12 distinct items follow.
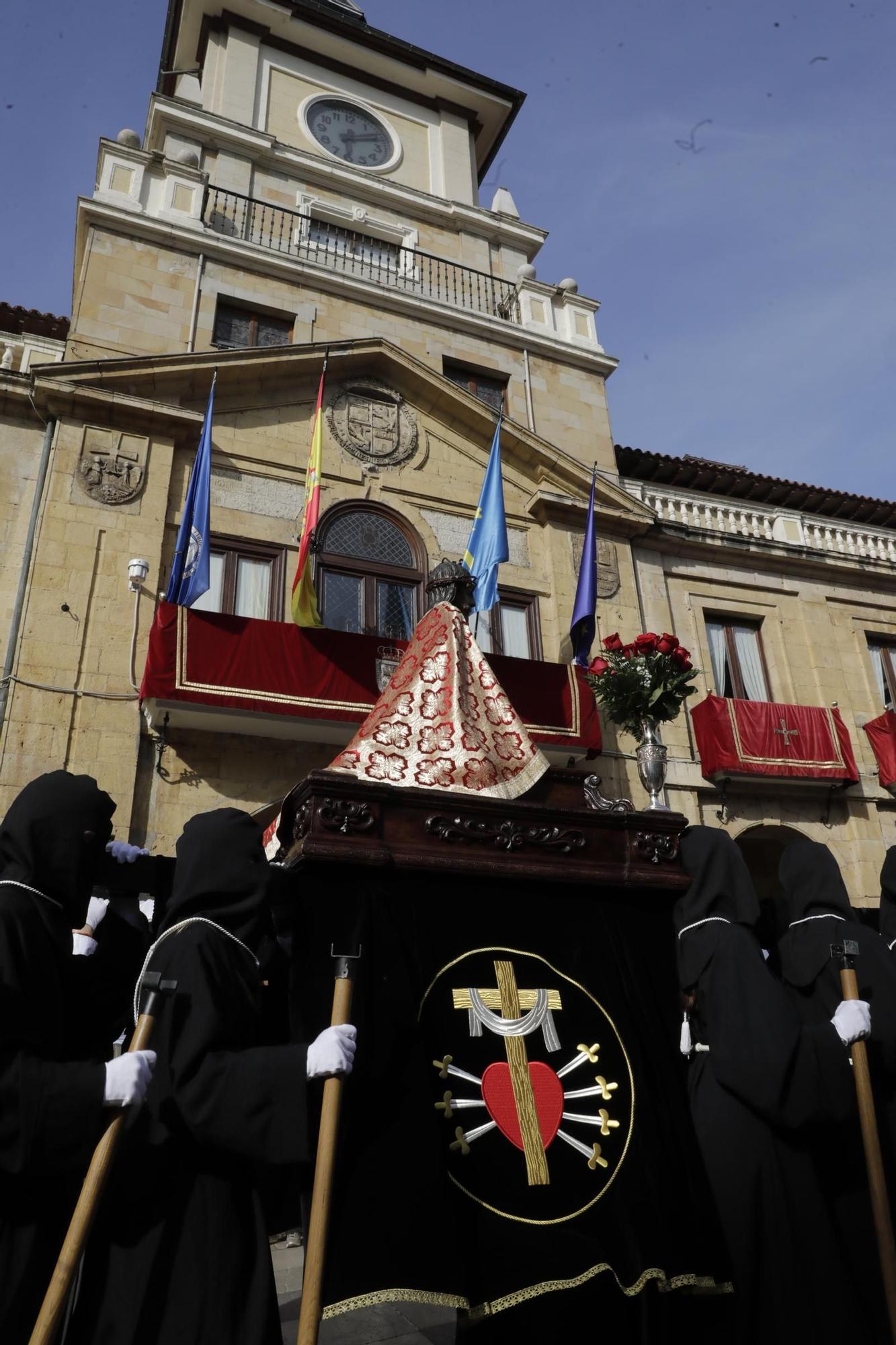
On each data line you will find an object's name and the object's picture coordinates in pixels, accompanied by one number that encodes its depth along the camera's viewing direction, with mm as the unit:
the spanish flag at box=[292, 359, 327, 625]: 9852
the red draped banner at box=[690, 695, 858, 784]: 11812
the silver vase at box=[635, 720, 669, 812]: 6496
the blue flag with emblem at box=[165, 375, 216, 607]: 9391
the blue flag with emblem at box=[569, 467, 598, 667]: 11000
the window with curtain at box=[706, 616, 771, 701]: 13234
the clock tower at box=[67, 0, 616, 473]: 12203
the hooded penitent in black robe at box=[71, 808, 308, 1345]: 2578
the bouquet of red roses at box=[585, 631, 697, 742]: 7715
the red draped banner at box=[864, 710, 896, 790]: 12672
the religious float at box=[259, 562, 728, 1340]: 3049
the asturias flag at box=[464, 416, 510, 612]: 10648
